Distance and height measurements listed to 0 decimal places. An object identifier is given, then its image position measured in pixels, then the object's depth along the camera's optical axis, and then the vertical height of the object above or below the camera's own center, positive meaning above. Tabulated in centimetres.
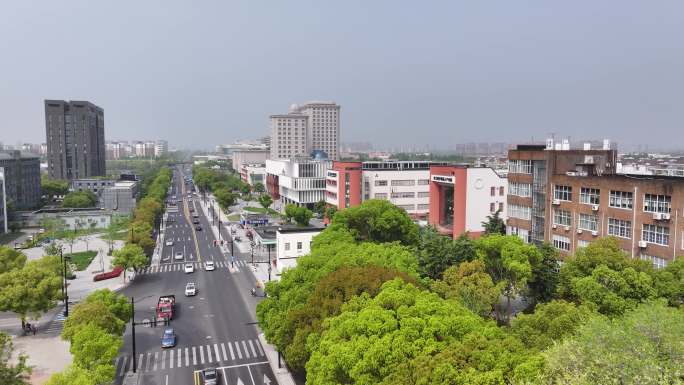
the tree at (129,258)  5000 -987
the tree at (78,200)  10144 -806
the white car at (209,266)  5753 -1245
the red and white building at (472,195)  6244 -455
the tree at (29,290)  3416 -907
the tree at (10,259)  4097 -842
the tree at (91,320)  2750 -903
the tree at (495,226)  5112 -698
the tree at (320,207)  9786 -939
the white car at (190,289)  4672 -1238
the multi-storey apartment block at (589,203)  3375 -345
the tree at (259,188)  14500 -805
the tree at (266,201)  10938 -902
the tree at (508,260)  3119 -668
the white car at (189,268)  5634 -1242
